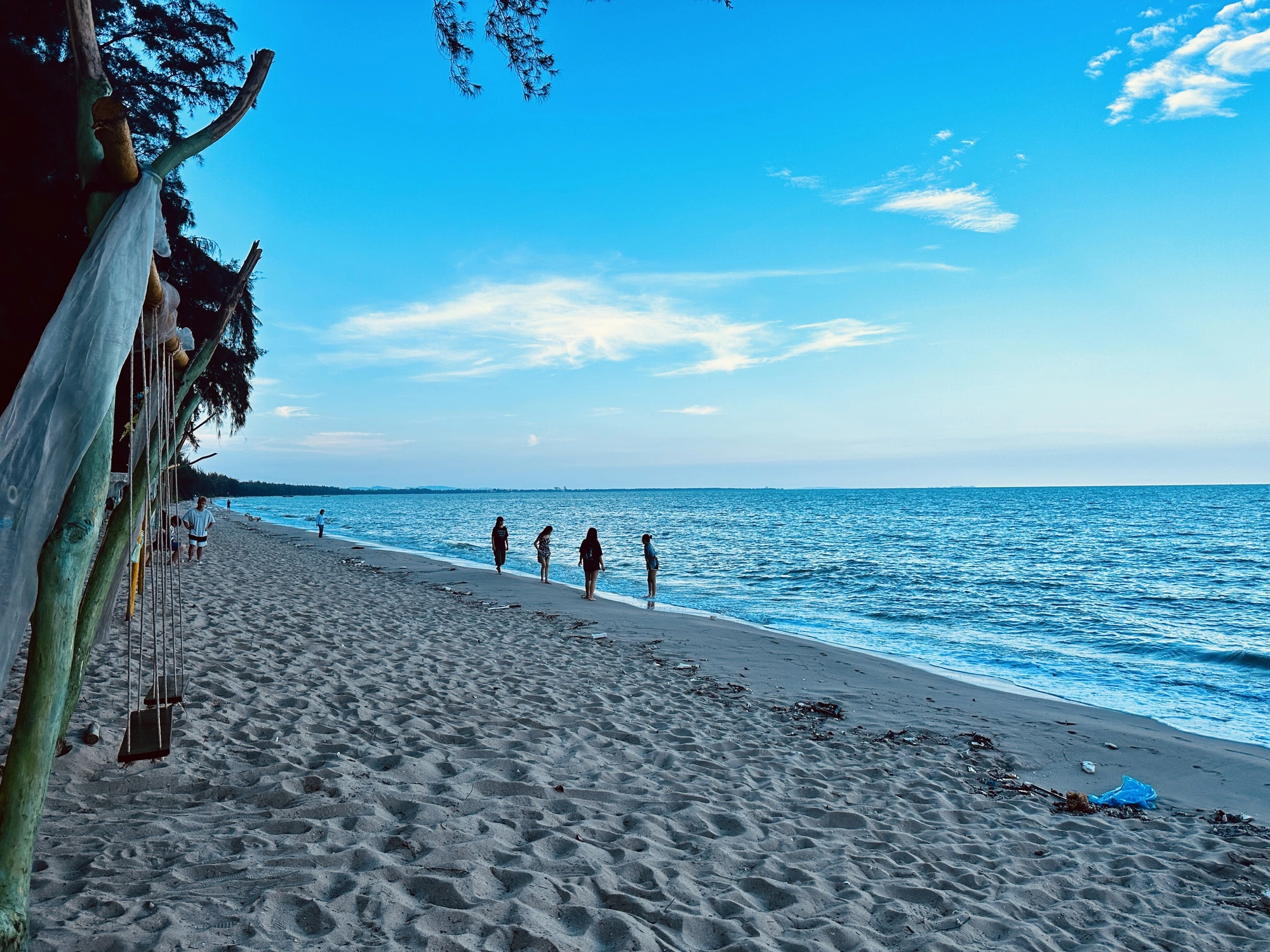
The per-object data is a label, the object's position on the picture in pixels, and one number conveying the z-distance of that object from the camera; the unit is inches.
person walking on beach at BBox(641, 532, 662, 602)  666.8
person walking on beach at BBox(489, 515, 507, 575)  773.9
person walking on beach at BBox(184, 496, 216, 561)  697.0
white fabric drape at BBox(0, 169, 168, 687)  84.7
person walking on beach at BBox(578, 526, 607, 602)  610.9
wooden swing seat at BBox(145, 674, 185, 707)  177.8
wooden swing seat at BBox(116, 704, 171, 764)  145.0
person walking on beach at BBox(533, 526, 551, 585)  710.5
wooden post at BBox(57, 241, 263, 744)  147.9
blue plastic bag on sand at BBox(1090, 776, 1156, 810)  211.8
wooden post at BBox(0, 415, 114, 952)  88.7
